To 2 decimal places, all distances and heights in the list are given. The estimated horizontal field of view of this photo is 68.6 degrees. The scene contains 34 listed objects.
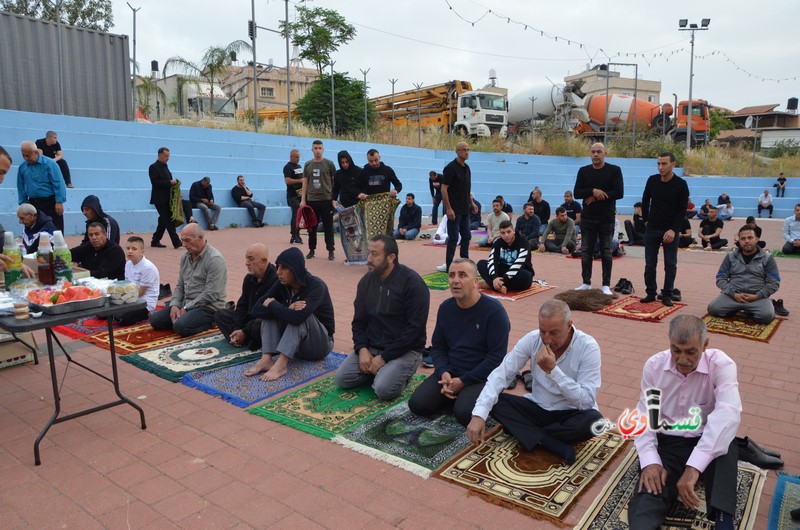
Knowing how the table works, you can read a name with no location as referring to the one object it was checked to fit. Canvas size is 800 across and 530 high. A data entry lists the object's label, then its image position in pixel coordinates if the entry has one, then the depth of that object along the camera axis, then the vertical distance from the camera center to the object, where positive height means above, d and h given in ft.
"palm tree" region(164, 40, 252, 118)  85.61 +17.79
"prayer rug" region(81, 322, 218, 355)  18.37 -5.07
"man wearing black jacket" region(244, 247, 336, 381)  15.67 -3.67
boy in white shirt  20.66 -3.29
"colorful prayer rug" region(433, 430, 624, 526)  9.82 -5.31
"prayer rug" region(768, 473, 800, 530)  9.03 -5.23
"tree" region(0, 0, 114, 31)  75.05 +23.78
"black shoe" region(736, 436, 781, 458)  10.85 -5.07
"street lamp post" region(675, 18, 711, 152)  80.38 +21.09
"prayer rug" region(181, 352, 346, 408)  14.44 -5.18
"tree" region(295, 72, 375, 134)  80.28 +10.73
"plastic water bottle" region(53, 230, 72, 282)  14.07 -1.81
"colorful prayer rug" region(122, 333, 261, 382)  16.34 -5.12
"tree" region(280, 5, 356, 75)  99.96 +25.29
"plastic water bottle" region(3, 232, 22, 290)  13.65 -1.87
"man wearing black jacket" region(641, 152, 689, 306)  23.00 -1.38
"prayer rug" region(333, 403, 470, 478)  11.27 -5.28
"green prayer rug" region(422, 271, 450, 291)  27.44 -4.84
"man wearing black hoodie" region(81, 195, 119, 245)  22.80 -1.34
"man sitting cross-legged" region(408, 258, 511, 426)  12.76 -3.68
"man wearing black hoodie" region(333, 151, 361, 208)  31.94 +0.09
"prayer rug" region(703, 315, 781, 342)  19.79 -5.19
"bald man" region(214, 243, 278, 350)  16.85 -3.73
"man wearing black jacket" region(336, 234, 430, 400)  14.53 -3.51
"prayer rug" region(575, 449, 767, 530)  9.12 -5.27
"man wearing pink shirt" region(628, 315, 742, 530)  8.76 -3.98
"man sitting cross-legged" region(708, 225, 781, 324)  21.13 -3.74
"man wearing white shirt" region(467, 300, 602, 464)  11.01 -4.04
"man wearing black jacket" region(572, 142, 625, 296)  24.54 -0.74
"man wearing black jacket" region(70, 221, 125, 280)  21.40 -2.69
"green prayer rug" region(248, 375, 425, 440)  12.85 -5.26
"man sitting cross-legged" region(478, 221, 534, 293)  26.45 -3.75
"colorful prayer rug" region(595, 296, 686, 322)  22.32 -5.12
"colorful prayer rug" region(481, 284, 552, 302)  25.94 -5.06
